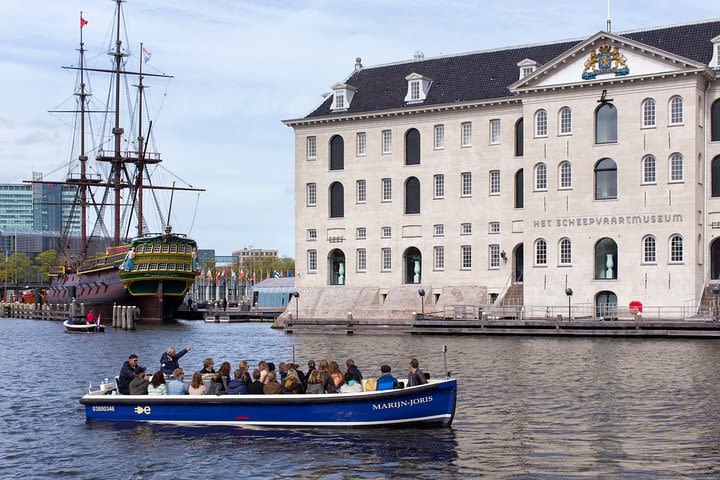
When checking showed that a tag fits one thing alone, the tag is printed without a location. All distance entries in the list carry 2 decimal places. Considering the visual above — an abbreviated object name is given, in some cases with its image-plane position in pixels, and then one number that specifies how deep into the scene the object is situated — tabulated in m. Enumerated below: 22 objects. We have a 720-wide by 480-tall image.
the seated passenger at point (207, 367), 32.22
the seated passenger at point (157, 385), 30.77
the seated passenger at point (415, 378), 28.66
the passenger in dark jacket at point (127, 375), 31.17
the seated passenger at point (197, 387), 30.27
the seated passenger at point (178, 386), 30.53
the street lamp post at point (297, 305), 83.94
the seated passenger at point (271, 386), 29.58
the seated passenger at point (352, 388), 29.14
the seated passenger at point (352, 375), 29.72
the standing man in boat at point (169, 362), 34.72
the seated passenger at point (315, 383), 29.34
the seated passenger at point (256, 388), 29.80
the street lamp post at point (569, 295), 68.38
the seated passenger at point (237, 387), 29.80
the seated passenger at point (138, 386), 30.98
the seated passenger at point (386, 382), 29.00
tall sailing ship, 103.06
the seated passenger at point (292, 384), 29.34
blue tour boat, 28.50
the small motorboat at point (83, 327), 83.75
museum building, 70.06
